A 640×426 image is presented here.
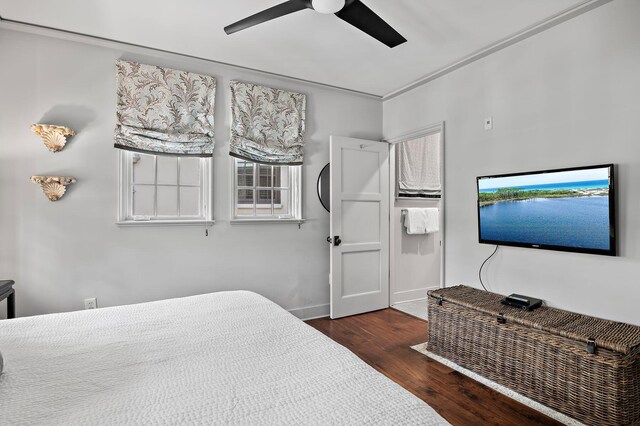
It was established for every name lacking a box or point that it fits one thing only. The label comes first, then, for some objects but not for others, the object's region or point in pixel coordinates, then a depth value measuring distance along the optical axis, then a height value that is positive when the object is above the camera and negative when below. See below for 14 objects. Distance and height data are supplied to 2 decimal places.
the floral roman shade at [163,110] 2.75 +0.93
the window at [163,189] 2.86 +0.23
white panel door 3.61 -0.14
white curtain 4.34 +0.64
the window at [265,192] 3.36 +0.24
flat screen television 2.12 +0.02
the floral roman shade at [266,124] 3.22 +0.93
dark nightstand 2.08 -0.52
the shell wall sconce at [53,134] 2.45 +0.62
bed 0.86 -0.52
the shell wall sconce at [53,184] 2.46 +0.24
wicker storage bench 1.74 -0.89
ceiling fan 1.79 +1.16
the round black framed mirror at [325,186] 3.73 +0.32
